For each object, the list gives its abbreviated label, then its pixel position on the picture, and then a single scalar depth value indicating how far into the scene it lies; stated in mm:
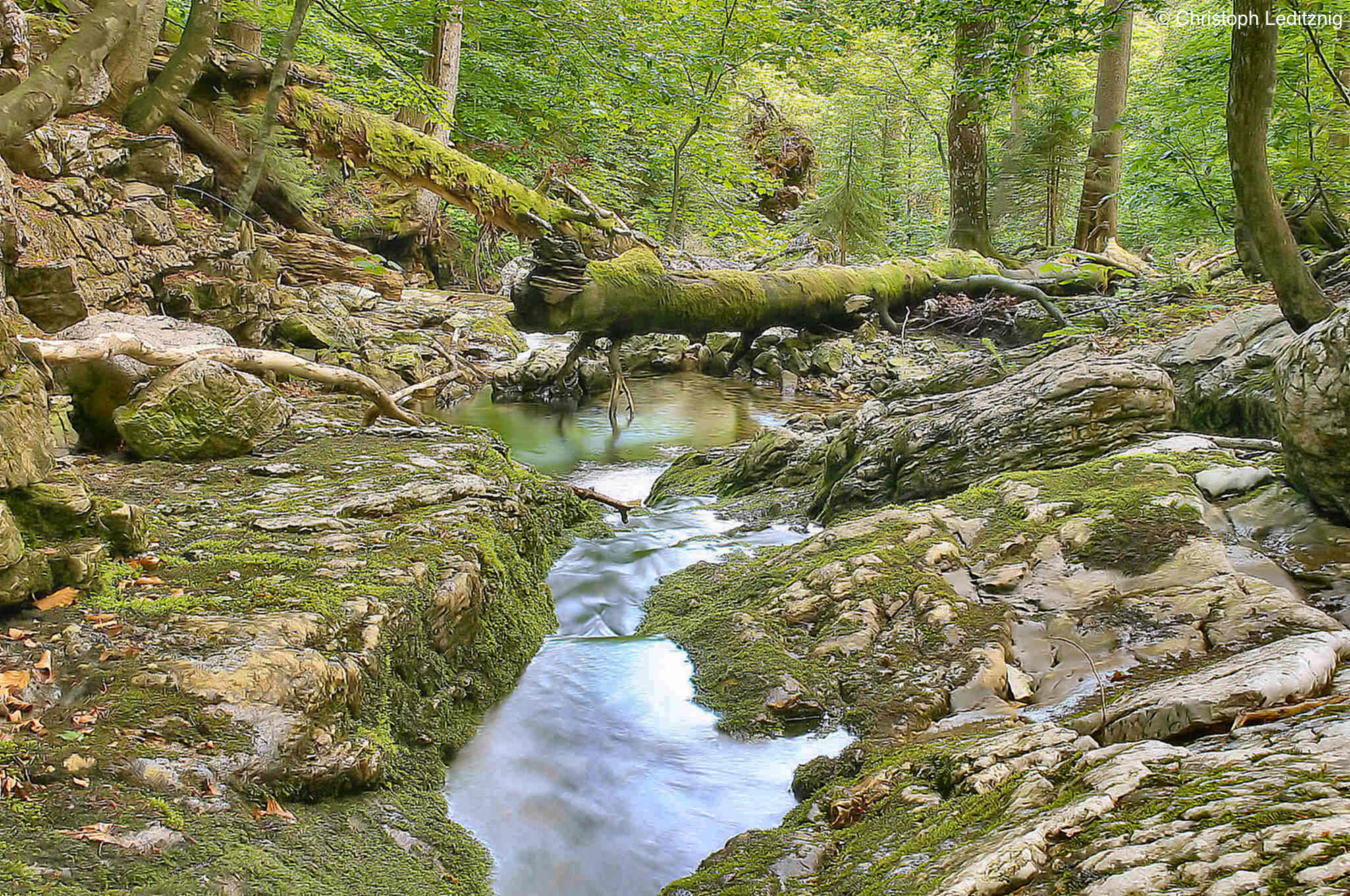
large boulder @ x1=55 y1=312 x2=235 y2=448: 5531
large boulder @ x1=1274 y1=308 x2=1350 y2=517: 3459
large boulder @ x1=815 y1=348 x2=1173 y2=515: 5492
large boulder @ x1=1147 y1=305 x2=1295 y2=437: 5828
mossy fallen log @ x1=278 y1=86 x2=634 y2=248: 11859
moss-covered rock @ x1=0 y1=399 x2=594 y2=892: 2223
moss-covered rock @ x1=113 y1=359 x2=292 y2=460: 5465
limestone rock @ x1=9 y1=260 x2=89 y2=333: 5645
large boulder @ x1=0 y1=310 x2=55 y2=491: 3176
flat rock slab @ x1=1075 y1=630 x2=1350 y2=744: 2229
